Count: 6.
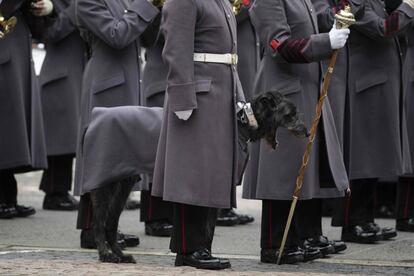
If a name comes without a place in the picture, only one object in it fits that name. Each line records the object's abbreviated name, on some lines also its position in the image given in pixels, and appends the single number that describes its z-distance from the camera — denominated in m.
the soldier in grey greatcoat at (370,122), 18.02
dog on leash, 14.56
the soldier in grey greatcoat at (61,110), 22.33
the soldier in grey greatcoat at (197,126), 13.87
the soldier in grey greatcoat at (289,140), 15.43
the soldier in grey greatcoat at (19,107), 20.34
